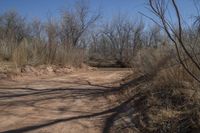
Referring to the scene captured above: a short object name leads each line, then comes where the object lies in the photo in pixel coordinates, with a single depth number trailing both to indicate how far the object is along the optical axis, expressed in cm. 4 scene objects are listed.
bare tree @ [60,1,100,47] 2537
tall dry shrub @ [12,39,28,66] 903
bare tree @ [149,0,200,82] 391
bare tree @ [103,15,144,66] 2096
